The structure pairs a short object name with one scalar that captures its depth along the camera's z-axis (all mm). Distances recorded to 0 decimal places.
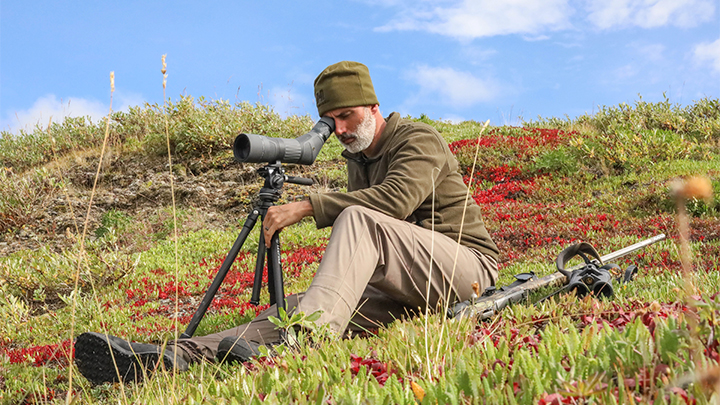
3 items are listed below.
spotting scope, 3311
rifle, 3262
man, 3111
